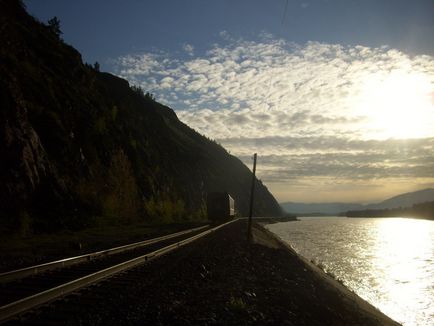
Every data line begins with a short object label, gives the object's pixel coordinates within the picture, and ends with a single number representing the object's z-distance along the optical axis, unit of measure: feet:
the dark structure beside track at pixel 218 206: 214.90
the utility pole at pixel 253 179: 103.81
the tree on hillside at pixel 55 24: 272.10
